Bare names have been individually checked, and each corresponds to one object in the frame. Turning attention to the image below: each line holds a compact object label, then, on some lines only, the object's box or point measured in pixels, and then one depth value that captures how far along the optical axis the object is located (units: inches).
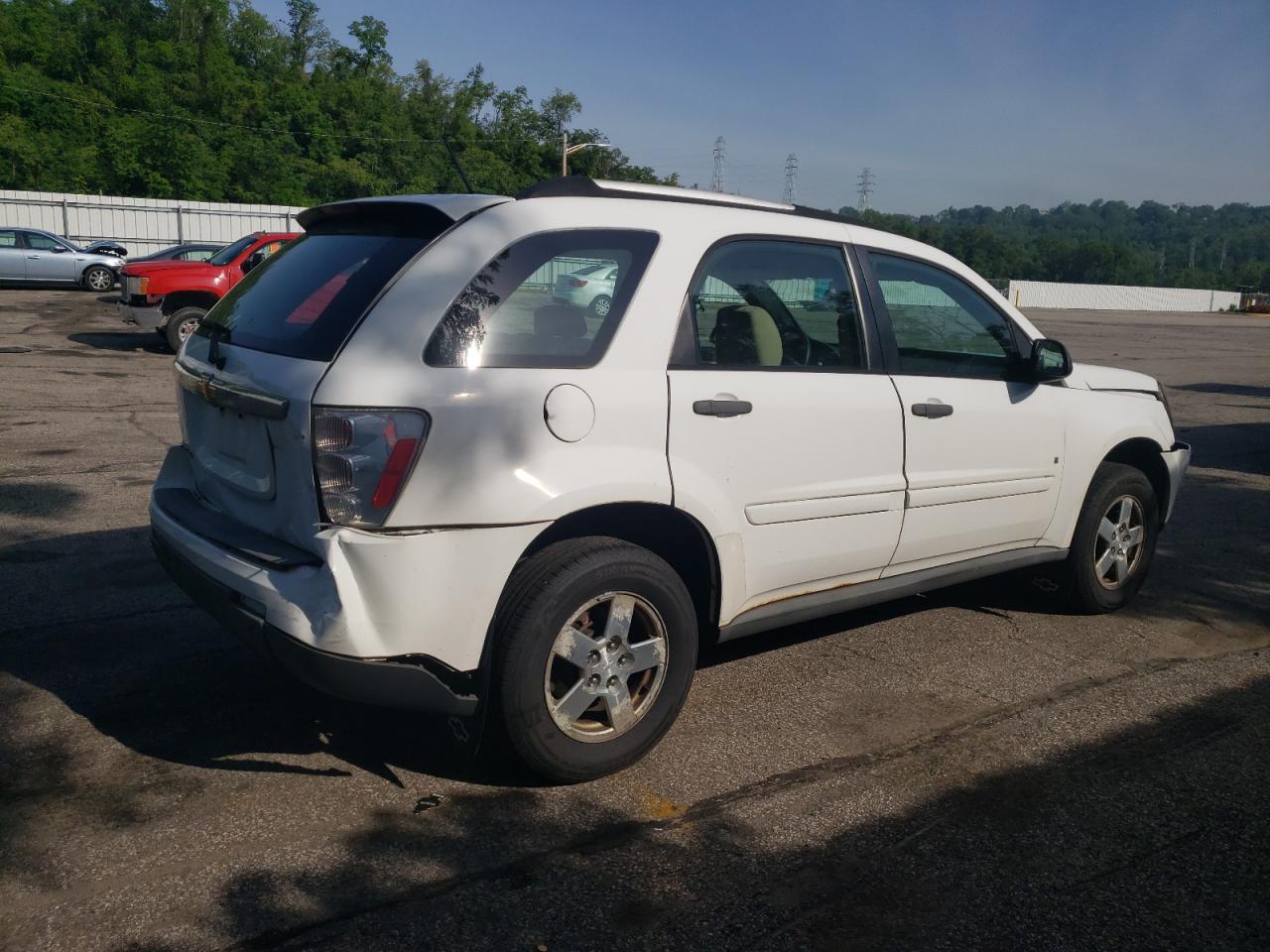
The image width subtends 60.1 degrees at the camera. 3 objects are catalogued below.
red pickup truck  576.1
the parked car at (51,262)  1023.6
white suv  122.2
